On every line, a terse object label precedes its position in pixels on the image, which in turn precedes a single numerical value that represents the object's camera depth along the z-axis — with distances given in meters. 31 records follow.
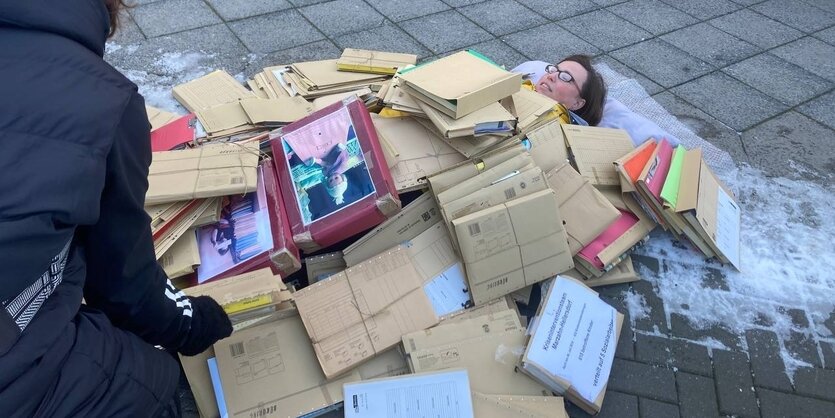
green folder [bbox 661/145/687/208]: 2.79
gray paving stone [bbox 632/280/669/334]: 2.65
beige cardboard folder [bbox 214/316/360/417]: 2.11
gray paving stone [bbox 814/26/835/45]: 5.13
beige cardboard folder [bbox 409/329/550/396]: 2.22
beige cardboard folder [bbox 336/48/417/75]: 3.44
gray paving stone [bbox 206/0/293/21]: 4.60
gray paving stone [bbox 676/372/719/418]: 2.34
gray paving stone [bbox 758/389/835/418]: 2.37
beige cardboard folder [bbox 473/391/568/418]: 2.09
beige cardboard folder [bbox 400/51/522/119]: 2.52
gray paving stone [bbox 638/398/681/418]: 2.32
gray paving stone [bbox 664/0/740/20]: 5.41
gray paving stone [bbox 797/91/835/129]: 4.09
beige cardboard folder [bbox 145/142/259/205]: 2.33
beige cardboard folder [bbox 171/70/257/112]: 3.33
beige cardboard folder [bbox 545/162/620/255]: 2.67
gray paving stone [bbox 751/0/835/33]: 5.38
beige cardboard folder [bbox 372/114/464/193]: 2.60
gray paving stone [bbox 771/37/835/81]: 4.70
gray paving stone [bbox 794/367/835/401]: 2.46
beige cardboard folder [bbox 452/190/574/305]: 2.42
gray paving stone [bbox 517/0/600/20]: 5.12
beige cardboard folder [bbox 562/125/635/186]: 2.95
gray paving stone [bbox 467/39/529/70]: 4.39
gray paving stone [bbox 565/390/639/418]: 2.28
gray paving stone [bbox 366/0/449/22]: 4.83
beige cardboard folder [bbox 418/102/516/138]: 2.50
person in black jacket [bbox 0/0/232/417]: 1.03
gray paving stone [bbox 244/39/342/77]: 4.04
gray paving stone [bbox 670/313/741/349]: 2.62
